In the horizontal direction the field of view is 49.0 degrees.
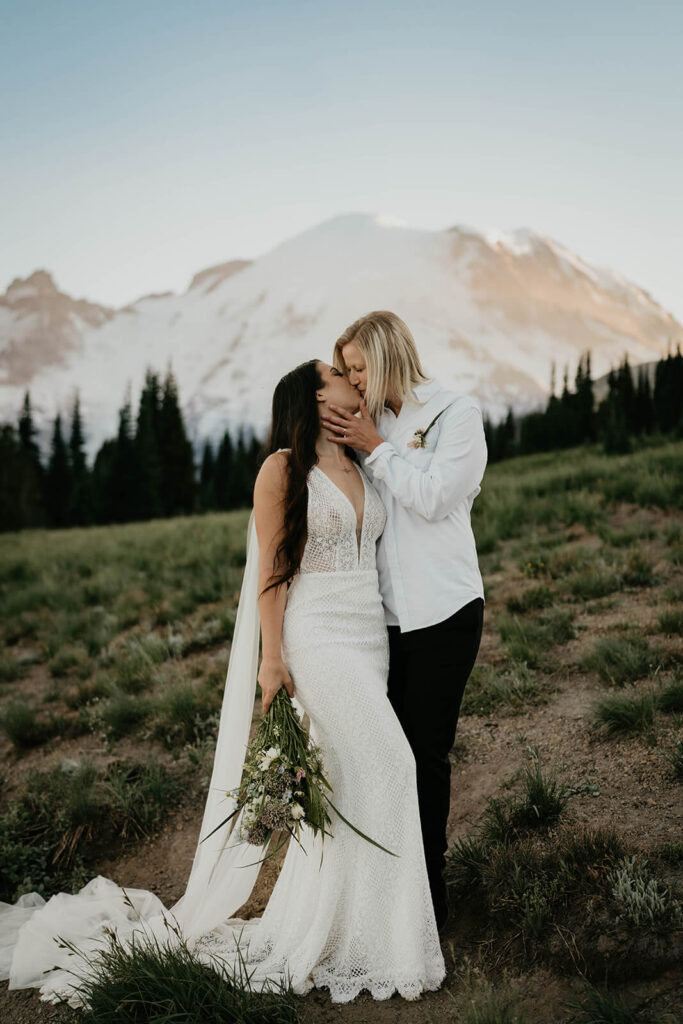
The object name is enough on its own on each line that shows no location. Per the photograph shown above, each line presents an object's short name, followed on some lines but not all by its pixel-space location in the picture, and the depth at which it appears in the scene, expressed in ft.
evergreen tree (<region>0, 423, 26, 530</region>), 132.07
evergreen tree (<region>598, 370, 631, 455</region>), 65.72
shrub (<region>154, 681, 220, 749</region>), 22.22
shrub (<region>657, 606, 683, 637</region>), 21.33
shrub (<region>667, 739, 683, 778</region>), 14.83
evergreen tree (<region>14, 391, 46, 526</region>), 148.36
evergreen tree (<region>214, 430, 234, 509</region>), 200.64
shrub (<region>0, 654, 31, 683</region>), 31.40
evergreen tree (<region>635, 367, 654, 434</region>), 108.58
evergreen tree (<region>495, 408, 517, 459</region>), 197.61
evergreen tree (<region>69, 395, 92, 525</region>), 171.01
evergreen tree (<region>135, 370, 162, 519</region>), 158.81
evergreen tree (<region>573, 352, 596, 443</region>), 148.11
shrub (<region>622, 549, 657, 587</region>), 26.84
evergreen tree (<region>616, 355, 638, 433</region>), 114.52
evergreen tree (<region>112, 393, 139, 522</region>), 158.71
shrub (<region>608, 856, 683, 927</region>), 11.16
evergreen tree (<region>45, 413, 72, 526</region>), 175.73
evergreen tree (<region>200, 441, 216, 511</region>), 197.57
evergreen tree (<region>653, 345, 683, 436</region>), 102.73
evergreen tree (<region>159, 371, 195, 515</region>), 166.20
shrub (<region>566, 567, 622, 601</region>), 26.58
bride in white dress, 11.12
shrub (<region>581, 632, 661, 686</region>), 19.31
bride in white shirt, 11.59
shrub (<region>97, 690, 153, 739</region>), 23.72
